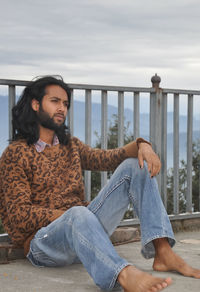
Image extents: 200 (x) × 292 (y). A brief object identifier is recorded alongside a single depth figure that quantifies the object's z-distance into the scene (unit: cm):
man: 379
